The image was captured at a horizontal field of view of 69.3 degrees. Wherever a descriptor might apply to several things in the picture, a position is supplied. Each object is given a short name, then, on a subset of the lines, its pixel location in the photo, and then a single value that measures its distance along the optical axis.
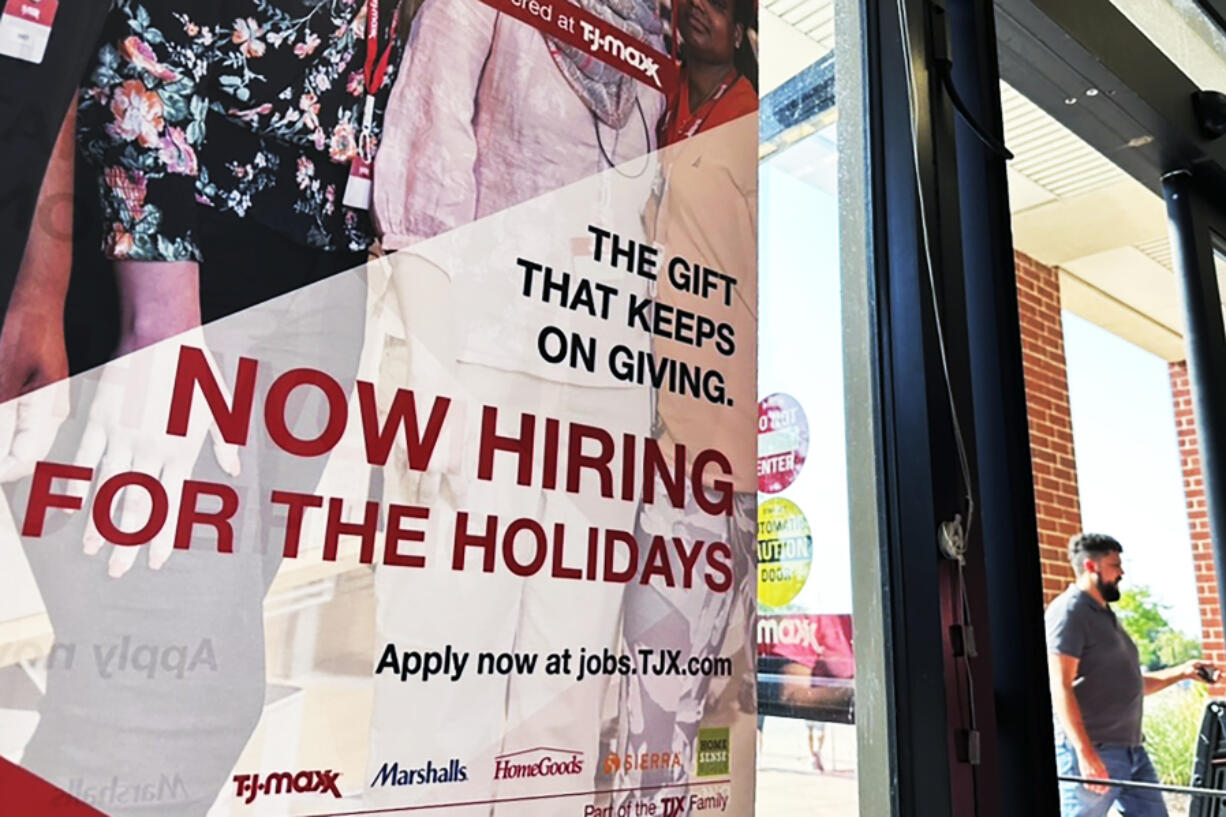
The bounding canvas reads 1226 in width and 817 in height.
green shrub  2.31
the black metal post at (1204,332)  2.01
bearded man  2.35
